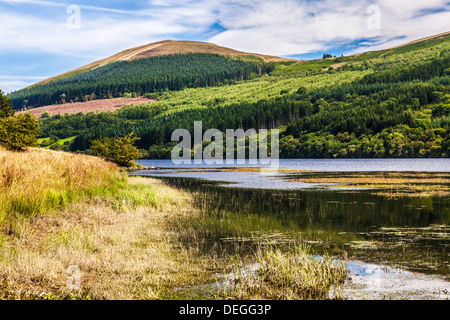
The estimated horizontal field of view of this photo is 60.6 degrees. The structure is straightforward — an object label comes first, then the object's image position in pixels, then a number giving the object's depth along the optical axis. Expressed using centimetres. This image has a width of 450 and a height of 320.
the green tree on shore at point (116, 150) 8294
